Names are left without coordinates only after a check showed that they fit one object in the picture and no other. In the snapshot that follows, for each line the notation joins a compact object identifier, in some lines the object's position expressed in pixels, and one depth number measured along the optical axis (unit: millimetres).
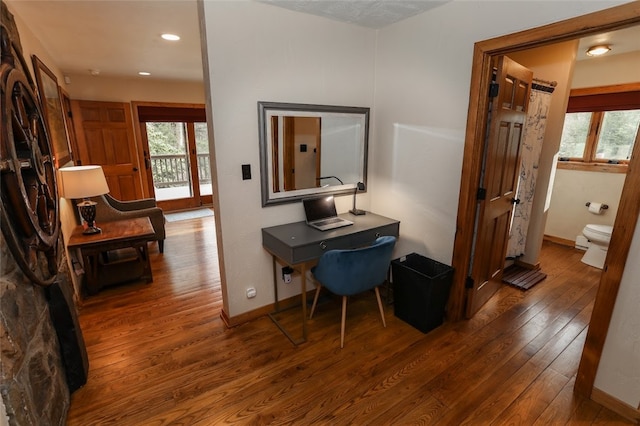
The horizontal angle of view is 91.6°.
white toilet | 3424
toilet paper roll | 3805
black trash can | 2326
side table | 2816
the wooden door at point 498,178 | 2217
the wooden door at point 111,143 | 4719
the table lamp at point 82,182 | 2582
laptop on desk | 2508
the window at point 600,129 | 3617
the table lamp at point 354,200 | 2809
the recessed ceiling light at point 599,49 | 3138
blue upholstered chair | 2082
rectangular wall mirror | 2346
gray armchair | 3645
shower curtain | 2973
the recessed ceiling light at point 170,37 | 2789
